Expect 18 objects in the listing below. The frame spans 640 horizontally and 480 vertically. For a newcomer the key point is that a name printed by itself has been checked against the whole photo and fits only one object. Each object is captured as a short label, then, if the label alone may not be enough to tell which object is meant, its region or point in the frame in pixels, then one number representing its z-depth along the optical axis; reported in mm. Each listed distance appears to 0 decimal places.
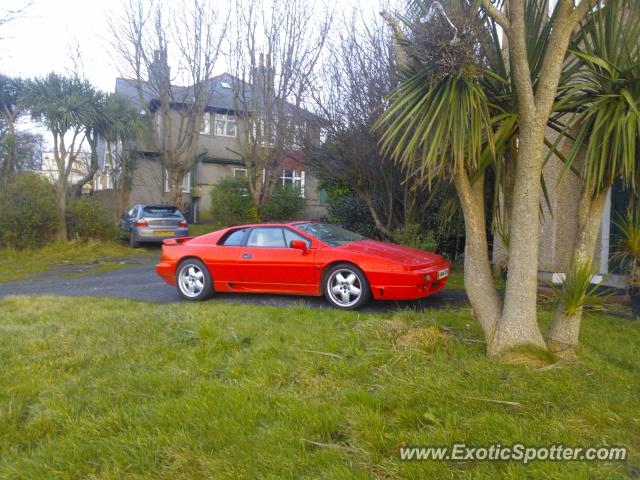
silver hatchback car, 15984
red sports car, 6750
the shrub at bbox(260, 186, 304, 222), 18234
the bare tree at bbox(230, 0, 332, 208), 15422
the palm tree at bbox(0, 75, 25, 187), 16097
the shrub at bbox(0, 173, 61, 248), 14242
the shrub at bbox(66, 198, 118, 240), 15398
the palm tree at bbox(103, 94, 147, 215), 17306
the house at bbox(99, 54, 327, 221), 23938
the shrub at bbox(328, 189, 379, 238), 12844
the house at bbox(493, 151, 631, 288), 8234
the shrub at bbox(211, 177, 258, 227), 18828
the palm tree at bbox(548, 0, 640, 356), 4074
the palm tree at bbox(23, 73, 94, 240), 15102
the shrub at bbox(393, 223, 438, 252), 10297
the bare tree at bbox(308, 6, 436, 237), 10156
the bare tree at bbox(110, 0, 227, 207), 17156
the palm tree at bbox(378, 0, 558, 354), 4176
